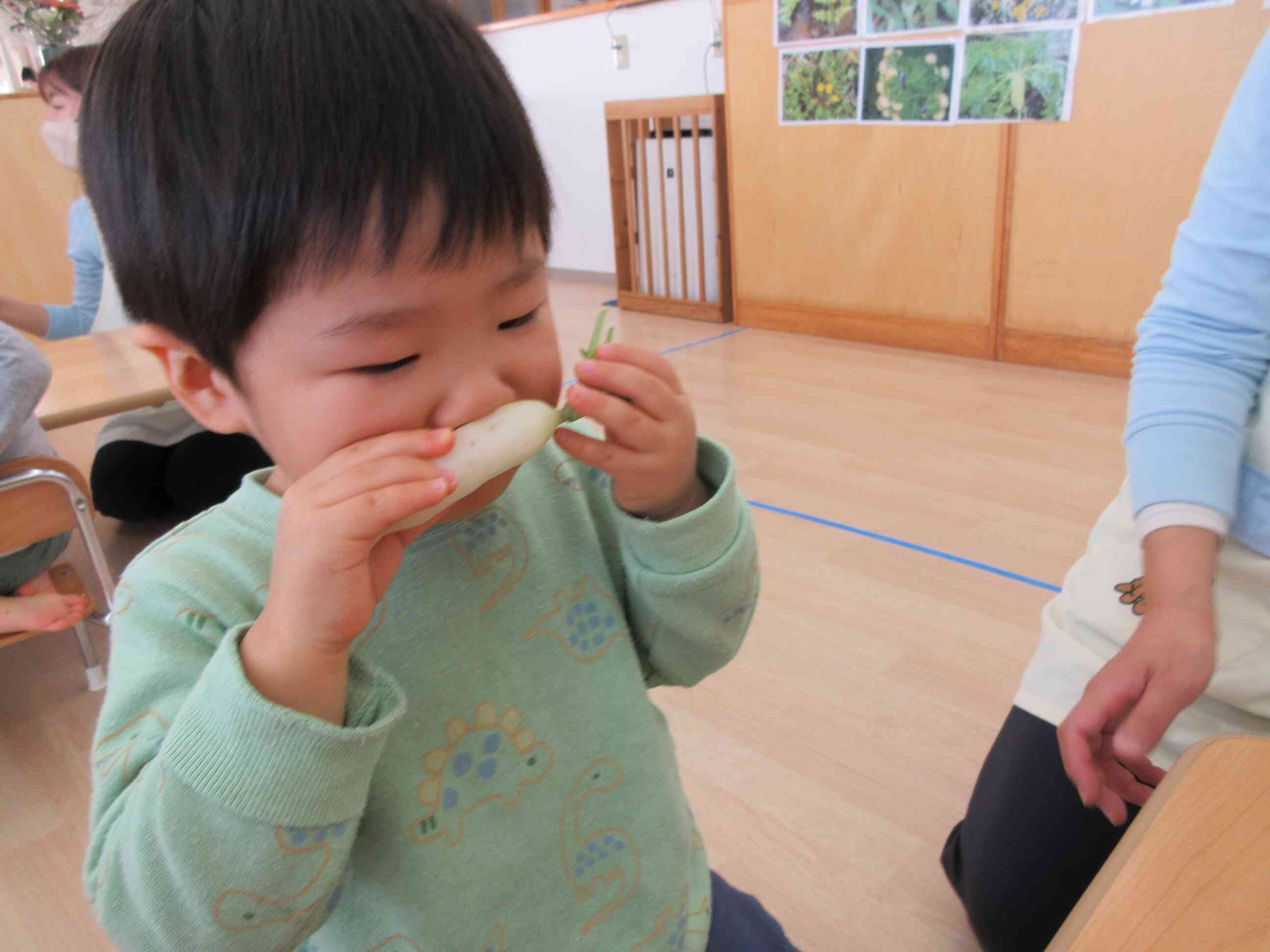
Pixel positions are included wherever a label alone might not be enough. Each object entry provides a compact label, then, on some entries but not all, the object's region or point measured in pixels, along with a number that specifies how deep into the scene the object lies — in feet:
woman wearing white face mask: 6.19
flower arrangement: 9.21
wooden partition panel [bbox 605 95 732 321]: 11.53
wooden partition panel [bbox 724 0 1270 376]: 7.54
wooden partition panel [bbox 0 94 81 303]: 12.03
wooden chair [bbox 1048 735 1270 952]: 1.09
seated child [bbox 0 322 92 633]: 4.47
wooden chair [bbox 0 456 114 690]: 4.46
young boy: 1.50
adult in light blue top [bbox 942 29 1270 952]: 2.07
